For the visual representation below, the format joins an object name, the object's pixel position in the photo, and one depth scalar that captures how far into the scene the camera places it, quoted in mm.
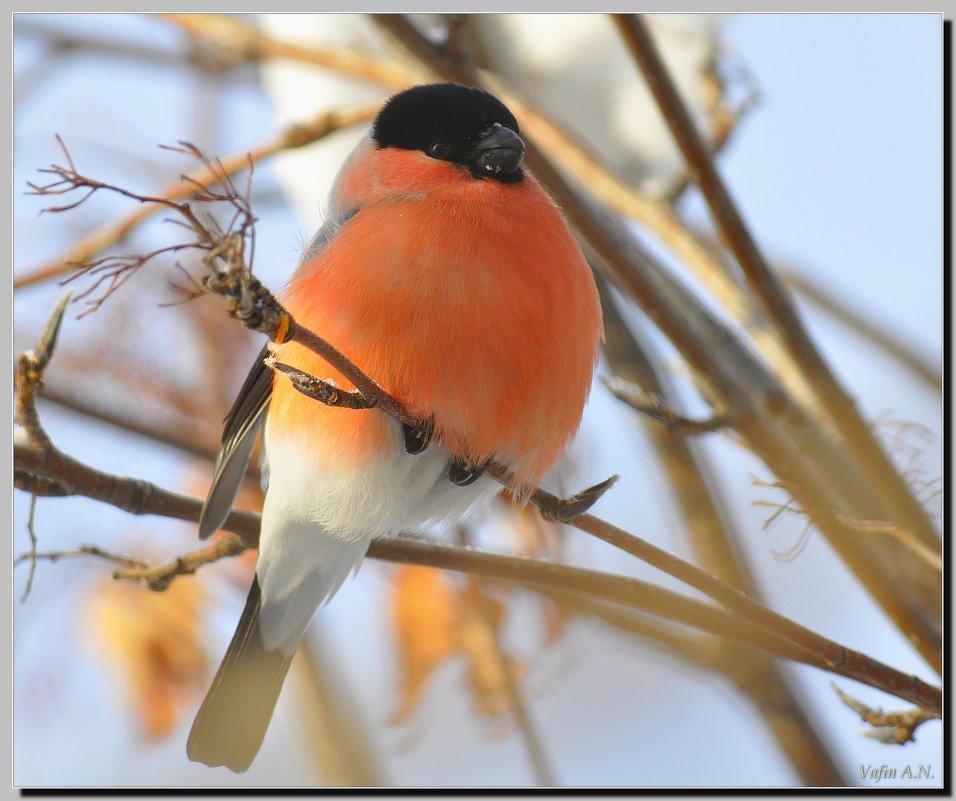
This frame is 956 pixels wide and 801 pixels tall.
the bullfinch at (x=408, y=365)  3577
